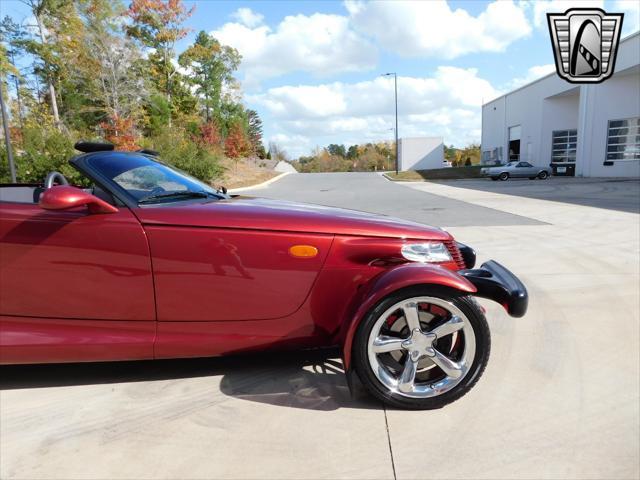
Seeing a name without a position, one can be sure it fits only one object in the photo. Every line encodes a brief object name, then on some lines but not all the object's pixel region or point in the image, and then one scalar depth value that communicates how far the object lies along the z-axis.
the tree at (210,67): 39.94
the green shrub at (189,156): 23.56
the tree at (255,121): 86.31
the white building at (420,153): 58.38
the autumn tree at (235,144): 35.91
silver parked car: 31.00
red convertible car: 2.25
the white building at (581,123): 27.06
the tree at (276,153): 87.25
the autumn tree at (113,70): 26.30
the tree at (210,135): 32.44
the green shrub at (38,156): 17.52
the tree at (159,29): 34.66
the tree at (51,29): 26.73
